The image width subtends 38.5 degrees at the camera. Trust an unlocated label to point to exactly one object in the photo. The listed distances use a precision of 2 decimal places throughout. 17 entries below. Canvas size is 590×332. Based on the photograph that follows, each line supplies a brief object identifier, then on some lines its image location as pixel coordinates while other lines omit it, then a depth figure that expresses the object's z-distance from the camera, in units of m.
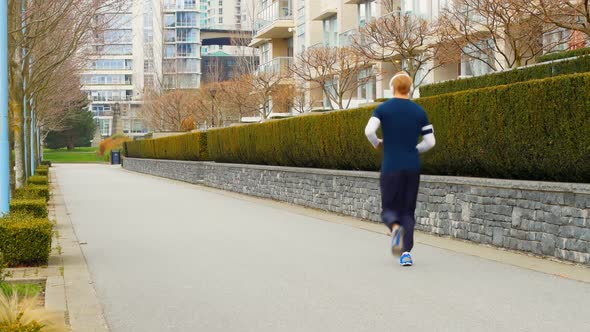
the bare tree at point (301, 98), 44.47
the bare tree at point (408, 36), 26.22
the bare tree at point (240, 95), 50.12
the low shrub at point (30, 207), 12.32
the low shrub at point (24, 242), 9.80
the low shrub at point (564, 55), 16.25
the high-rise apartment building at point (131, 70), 142.12
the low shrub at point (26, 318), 5.07
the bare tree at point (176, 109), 65.62
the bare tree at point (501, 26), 19.69
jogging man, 9.16
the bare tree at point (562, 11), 15.99
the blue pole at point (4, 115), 11.18
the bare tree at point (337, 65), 34.66
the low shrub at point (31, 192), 15.65
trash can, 83.38
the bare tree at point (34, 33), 19.45
